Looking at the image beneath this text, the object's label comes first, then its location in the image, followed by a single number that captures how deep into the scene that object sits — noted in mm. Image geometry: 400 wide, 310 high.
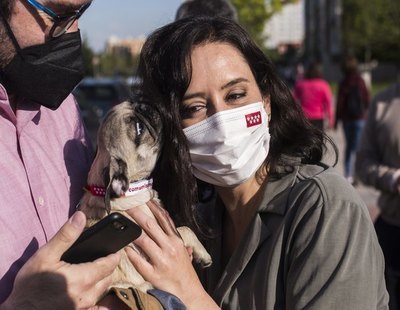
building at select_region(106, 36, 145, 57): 69094
